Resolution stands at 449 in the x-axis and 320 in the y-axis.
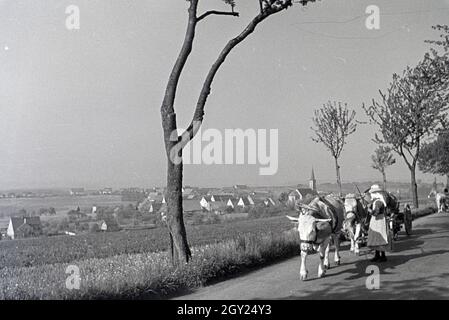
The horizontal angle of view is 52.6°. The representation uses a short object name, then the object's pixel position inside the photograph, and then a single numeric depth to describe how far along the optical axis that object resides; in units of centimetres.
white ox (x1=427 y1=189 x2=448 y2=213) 3455
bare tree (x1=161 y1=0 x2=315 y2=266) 1188
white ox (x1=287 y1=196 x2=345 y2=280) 1004
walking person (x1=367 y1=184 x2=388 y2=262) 1210
